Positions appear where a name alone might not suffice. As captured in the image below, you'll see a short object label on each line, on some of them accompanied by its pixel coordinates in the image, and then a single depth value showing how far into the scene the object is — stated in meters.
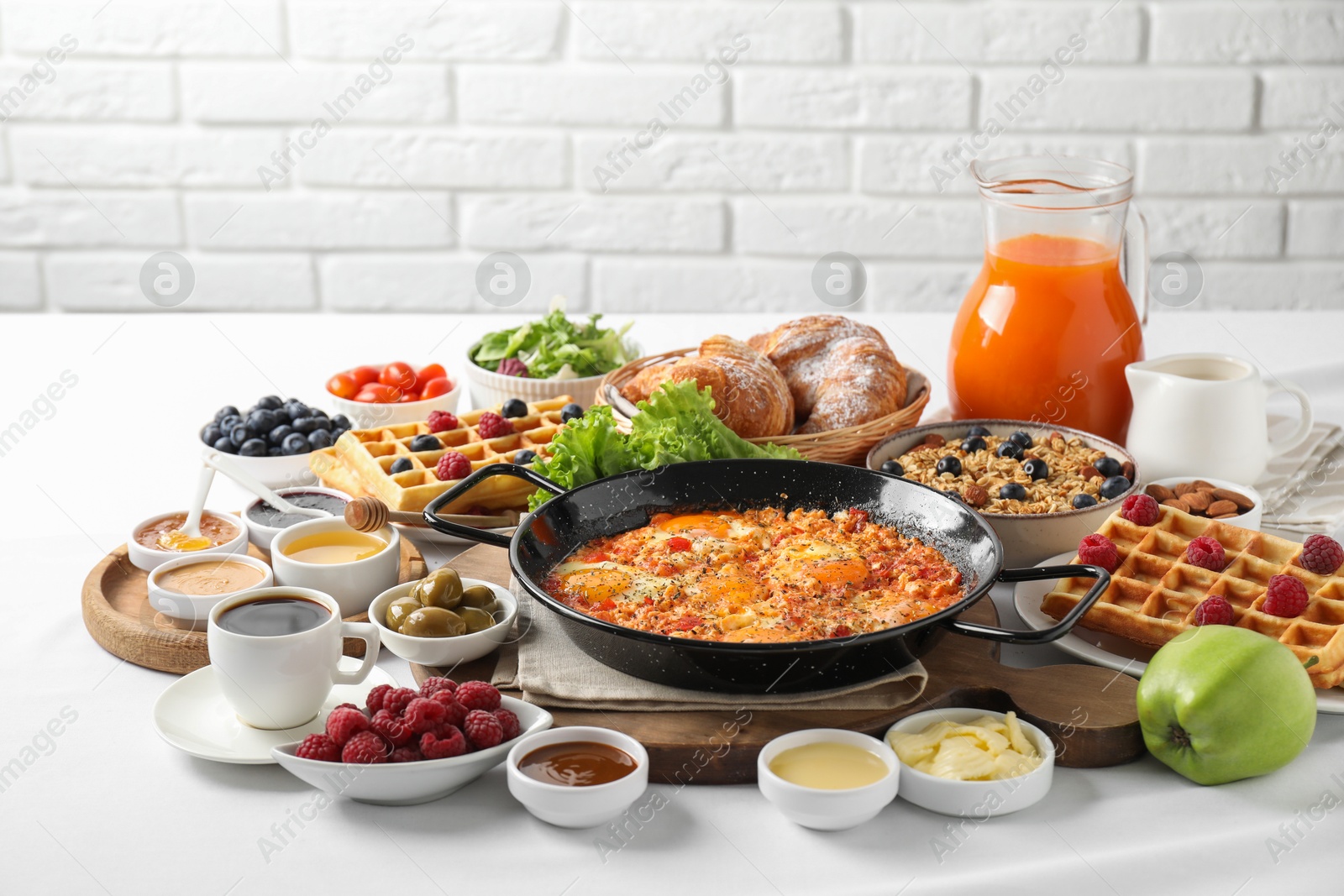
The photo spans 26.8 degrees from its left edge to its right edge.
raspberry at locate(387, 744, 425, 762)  1.38
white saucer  1.42
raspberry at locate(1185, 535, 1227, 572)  1.55
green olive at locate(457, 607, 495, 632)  1.49
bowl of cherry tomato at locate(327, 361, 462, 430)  1.88
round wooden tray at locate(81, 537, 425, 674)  1.51
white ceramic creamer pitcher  1.67
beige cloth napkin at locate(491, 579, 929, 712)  1.44
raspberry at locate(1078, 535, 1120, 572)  1.54
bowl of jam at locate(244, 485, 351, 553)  1.61
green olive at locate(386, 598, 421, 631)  1.49
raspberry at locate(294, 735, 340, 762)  1.38
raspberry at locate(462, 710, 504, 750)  1.39
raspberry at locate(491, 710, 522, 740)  1.41
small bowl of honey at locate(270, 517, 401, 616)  1.54
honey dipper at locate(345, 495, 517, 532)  1.56
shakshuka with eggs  1.46
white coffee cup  1.41
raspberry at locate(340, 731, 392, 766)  1.37
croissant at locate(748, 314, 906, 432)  1.76
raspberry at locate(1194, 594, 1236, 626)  1.49
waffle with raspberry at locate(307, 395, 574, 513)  1.69
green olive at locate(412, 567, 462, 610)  1.49
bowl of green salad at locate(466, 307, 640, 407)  1.91
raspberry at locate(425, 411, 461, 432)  1.82
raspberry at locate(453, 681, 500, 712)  1.41
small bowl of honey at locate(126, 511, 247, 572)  1.58
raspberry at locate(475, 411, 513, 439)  1.79
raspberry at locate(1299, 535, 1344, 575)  1.53
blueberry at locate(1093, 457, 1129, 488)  1.66
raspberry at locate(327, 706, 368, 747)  1.39
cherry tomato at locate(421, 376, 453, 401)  1.91
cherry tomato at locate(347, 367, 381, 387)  1.92
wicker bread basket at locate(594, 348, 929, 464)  1.72
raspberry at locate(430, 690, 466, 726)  1.40
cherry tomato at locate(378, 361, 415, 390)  1.91
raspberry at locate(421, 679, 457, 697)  1.41
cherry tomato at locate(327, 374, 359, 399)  1.91
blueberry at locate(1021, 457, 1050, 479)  1.65
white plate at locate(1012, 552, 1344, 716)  1.49
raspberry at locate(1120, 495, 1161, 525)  1.60
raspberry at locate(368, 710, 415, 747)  1.38
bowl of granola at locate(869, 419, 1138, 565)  1.61
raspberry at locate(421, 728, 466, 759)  1.38
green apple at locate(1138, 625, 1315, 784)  1.39
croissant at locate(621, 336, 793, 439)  1.73
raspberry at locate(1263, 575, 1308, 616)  1.49
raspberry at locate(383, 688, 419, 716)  1.40
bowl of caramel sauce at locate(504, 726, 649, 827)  1.36
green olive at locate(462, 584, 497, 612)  1.51
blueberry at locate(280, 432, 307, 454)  1.76
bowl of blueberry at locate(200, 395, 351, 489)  1.76
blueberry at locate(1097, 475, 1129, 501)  1.64
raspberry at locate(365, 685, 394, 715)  1.41
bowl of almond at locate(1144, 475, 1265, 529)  1.62
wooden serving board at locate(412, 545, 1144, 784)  1.41
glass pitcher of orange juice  1.75
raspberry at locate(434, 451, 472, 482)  1.71
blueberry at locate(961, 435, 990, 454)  1.70
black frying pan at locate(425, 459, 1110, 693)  1.41
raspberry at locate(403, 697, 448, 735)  1.39
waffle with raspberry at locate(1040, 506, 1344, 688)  1.47
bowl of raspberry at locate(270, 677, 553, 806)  1.37
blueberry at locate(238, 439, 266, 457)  1.76
